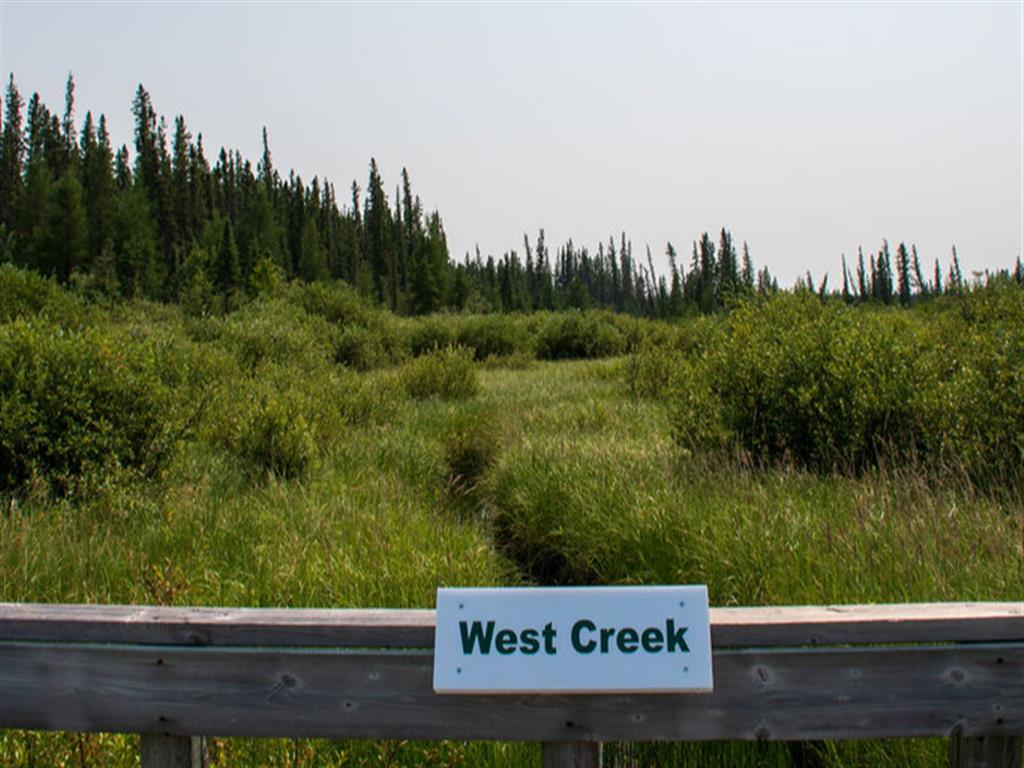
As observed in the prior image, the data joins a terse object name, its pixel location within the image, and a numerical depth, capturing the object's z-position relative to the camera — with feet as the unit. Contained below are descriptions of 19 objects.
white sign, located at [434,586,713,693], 6.77
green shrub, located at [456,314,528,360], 103.60
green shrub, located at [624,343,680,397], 51.90
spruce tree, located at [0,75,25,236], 215.86
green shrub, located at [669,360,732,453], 28.58
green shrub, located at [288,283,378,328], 96.99
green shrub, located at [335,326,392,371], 82.79
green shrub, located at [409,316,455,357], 101.19
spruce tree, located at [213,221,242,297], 187.93
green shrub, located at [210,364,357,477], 29.40
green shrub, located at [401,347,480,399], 56.18
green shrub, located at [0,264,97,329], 50.08
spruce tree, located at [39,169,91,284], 178.81
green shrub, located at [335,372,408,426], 42.71
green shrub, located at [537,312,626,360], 106.93
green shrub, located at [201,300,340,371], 59.06
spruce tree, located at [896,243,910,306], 375.86
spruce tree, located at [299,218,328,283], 246.06
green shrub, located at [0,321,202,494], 23.47
